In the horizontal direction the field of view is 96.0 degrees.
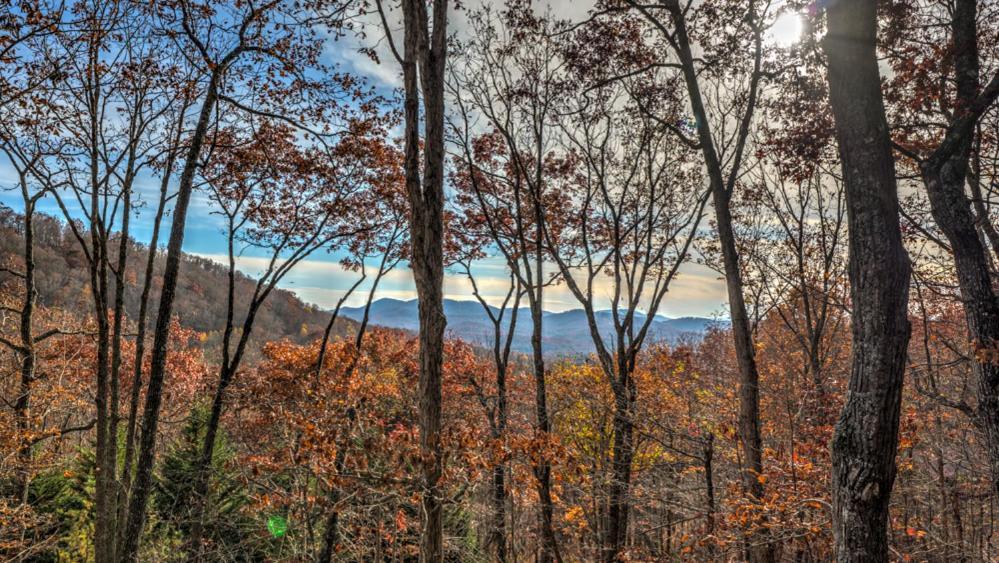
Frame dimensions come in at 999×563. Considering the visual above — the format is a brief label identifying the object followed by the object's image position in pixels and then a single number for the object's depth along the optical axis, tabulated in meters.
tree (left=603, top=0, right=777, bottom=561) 5.15
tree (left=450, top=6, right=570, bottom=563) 8.27
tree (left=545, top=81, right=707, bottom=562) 7.90
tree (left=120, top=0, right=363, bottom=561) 5.87
